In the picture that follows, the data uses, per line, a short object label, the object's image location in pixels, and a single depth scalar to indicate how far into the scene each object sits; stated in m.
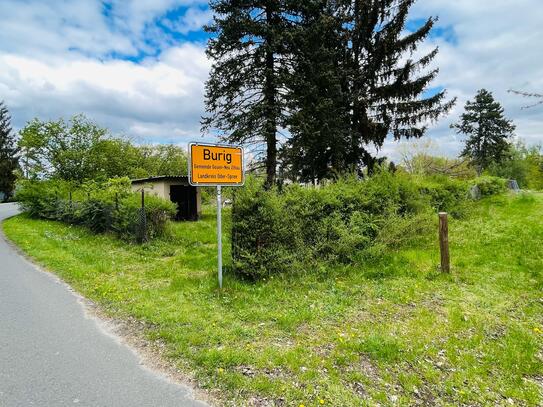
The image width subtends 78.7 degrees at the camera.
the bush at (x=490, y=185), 16.33
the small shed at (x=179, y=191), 18.17
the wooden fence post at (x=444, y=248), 6.77
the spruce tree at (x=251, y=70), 12.80
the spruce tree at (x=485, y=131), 41.84
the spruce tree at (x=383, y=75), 15.07
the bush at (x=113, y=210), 11.12
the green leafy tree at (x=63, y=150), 23.70
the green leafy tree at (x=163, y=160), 40.75
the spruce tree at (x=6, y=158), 43.59
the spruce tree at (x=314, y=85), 12.88
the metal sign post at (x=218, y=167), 5.45
